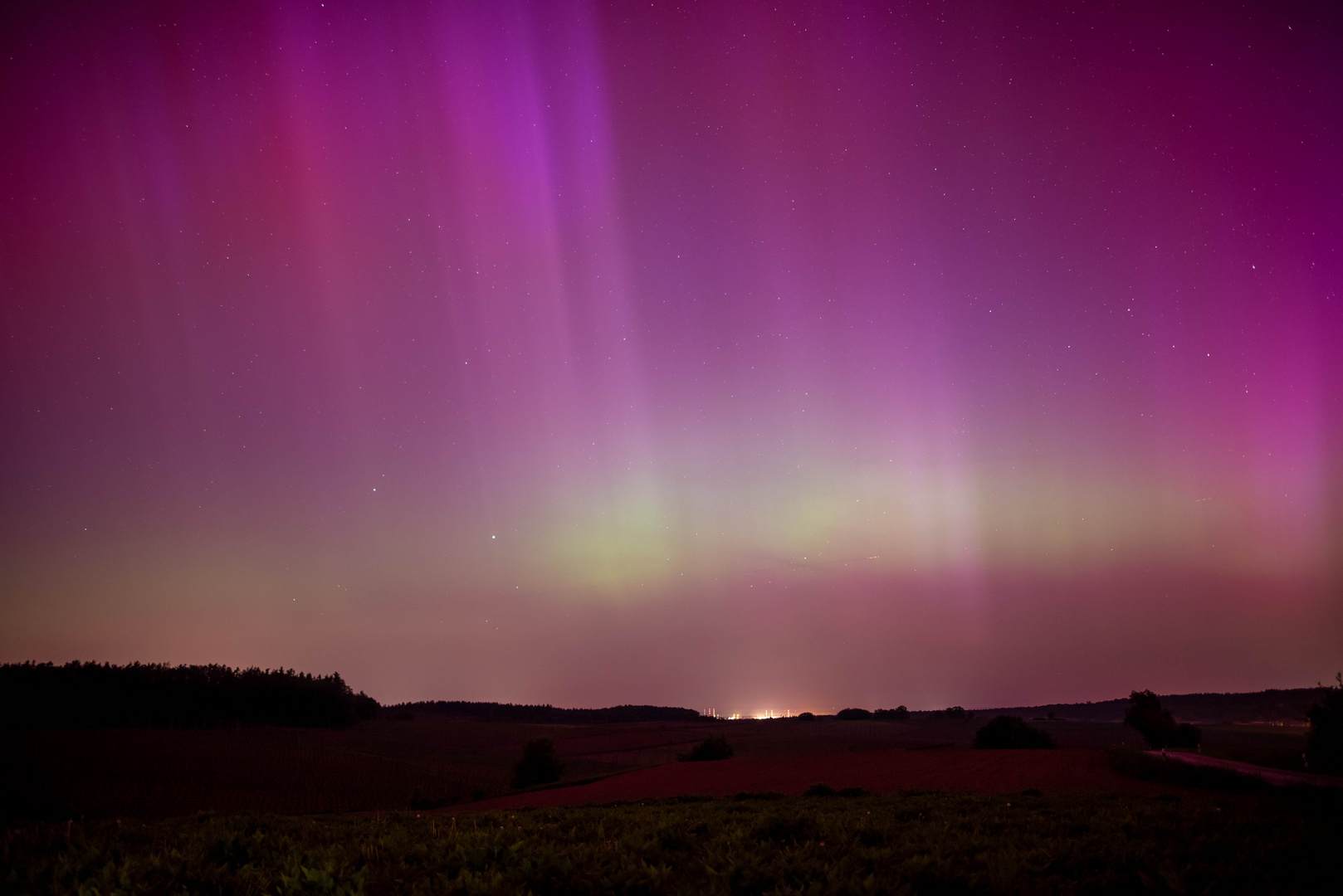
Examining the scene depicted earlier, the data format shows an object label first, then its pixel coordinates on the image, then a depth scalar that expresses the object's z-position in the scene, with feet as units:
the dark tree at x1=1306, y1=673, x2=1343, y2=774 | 129.42
